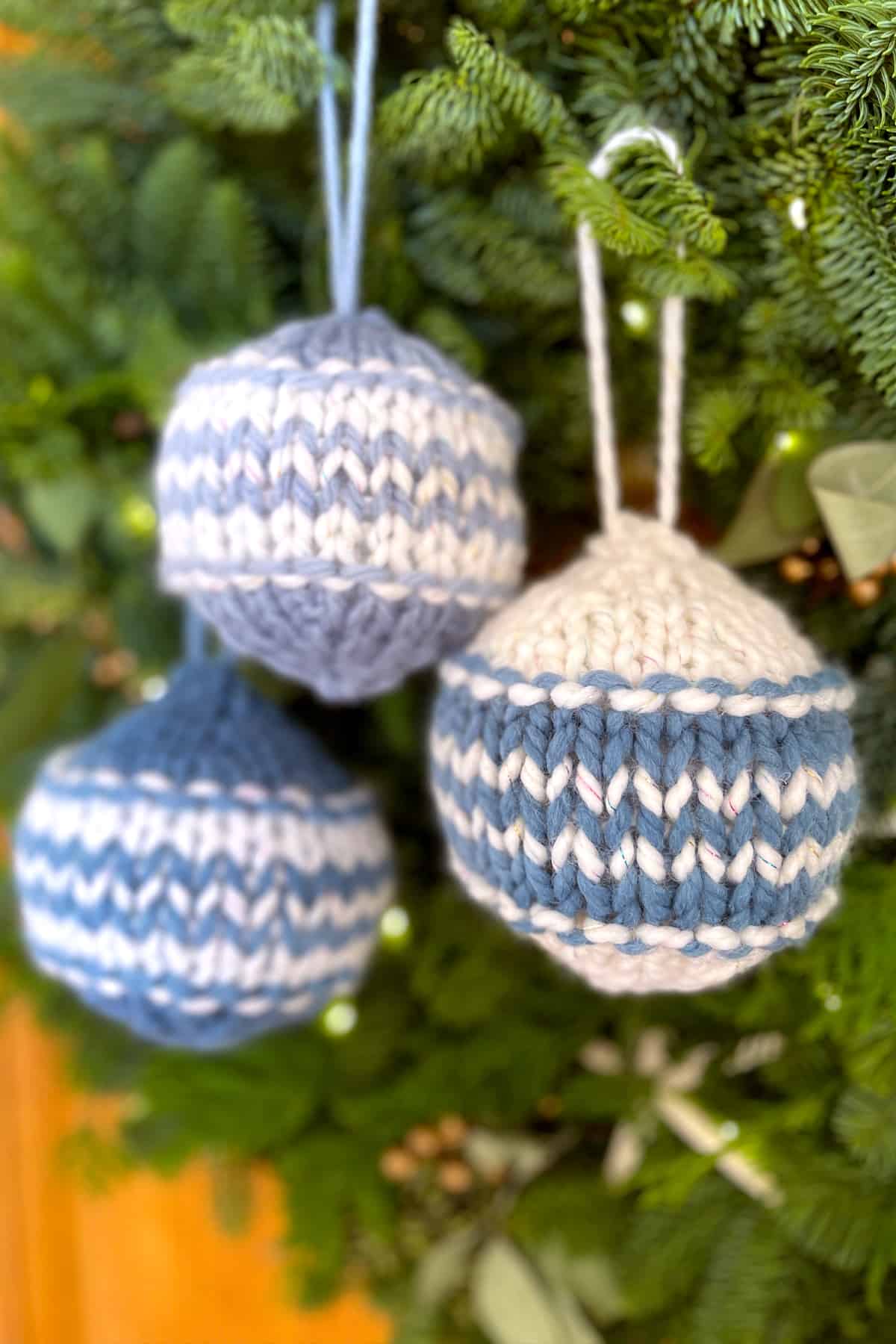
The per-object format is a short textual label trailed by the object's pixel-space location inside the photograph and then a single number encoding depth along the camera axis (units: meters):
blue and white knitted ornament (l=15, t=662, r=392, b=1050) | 0.36
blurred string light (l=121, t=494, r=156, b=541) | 0.46
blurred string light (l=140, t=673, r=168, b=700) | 0.43
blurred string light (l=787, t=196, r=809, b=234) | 0.31
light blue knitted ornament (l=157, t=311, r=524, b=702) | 0.29
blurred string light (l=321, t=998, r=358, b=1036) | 0.50
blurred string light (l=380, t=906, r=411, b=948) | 0.49
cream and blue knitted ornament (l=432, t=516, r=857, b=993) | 0.27
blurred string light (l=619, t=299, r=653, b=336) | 0.39
